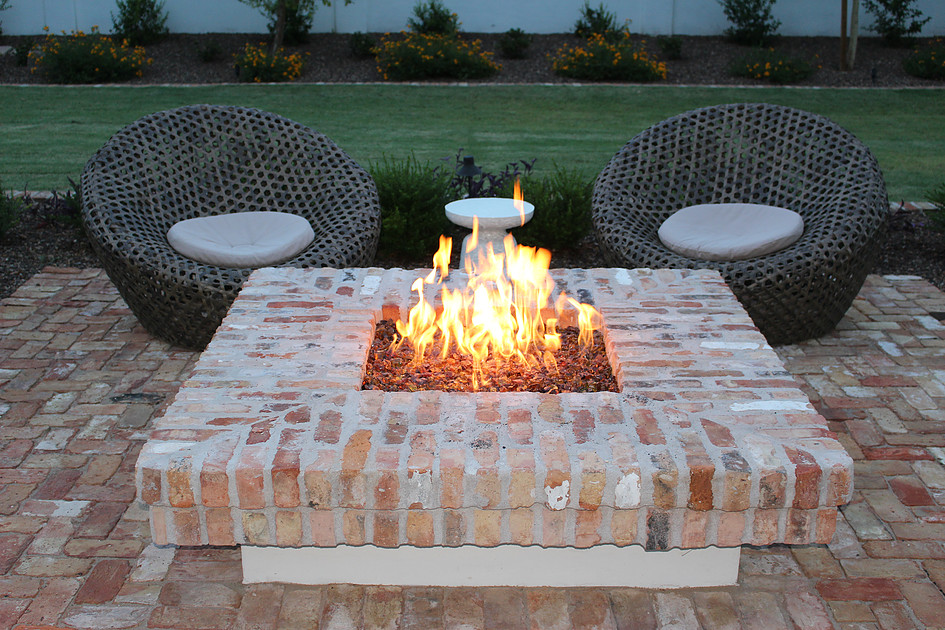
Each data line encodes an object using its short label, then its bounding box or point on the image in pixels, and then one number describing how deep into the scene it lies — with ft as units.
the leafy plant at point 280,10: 51.85
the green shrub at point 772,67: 48.47
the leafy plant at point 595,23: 54.80
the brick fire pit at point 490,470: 7.86
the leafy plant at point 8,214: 20.07
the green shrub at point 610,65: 48.55
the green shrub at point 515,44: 52.70
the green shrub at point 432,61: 48.78
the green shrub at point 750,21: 54.13
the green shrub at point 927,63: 48.19
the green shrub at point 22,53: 51.01
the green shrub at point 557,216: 20.13
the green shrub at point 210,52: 52.44
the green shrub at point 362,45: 52.75
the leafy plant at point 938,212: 20.05
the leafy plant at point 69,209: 20.81
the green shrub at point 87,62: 47.80
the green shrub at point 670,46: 52.08
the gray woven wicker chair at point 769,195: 14.66
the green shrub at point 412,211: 19.72
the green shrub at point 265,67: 49.11
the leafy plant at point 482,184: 21.01
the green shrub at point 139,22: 54.60
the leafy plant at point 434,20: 53.88
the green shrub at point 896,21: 53.78
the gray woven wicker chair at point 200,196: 14.58
